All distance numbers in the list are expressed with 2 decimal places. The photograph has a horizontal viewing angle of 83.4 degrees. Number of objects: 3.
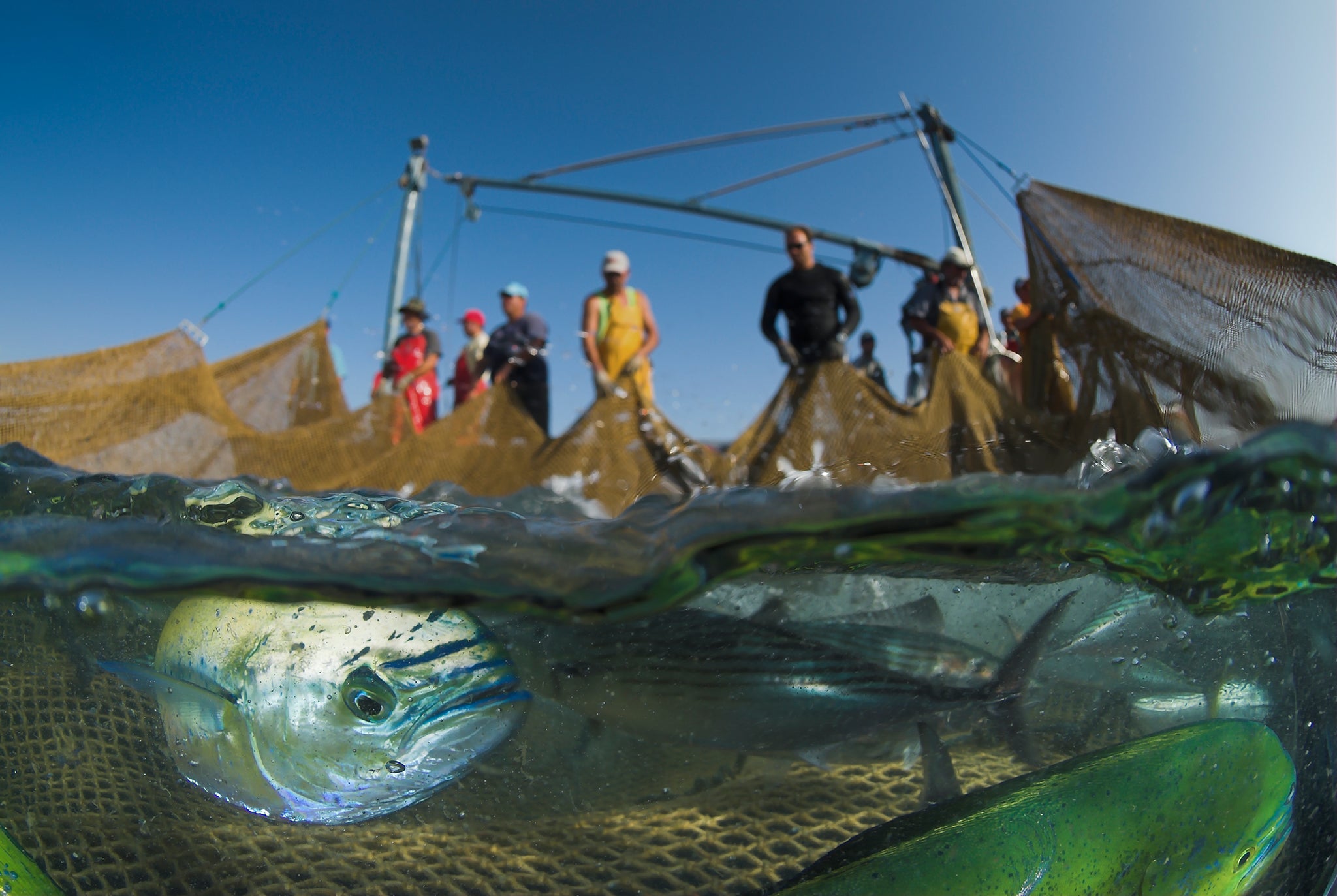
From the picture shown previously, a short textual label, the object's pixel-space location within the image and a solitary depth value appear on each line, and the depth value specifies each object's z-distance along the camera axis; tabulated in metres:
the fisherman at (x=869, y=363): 8.12
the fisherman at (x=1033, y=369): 4.78
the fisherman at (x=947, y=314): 6.35
